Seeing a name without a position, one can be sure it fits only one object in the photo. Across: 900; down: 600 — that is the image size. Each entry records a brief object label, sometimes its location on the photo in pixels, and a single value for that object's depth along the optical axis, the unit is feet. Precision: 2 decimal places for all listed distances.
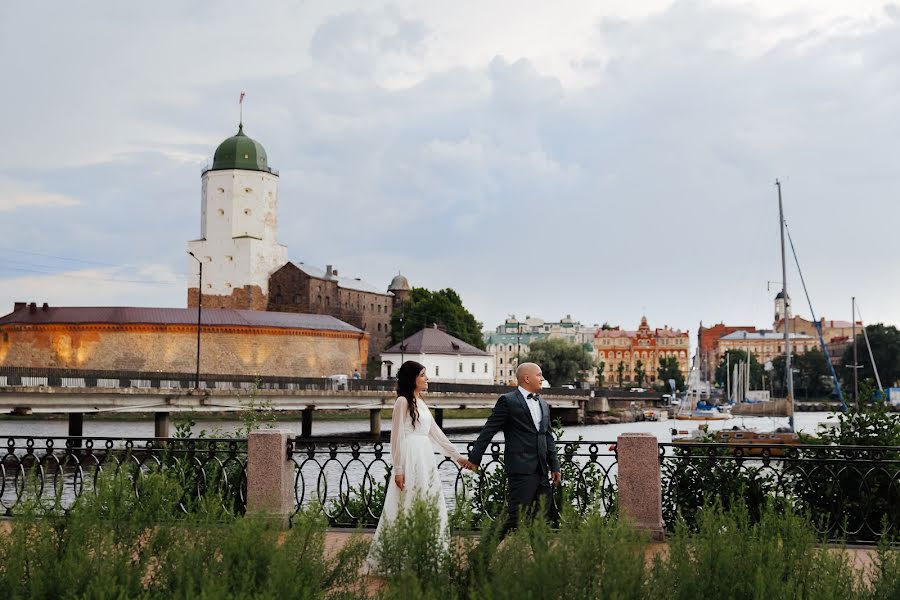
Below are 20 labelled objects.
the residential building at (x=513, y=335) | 525.75
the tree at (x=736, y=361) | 469.98
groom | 25.31
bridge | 121.90
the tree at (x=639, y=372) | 571.85
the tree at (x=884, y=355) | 345.72
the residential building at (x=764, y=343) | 574.64
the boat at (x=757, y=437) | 104.27
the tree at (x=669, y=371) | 554.46
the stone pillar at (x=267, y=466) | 31.96
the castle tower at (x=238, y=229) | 308.40
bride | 24.80
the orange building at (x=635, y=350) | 617.62
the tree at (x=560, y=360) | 310.65
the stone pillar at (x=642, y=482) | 30.89
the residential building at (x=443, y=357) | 302.45
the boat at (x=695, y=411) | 254.88
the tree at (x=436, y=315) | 339.36
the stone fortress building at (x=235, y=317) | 234.79
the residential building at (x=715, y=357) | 628.28
